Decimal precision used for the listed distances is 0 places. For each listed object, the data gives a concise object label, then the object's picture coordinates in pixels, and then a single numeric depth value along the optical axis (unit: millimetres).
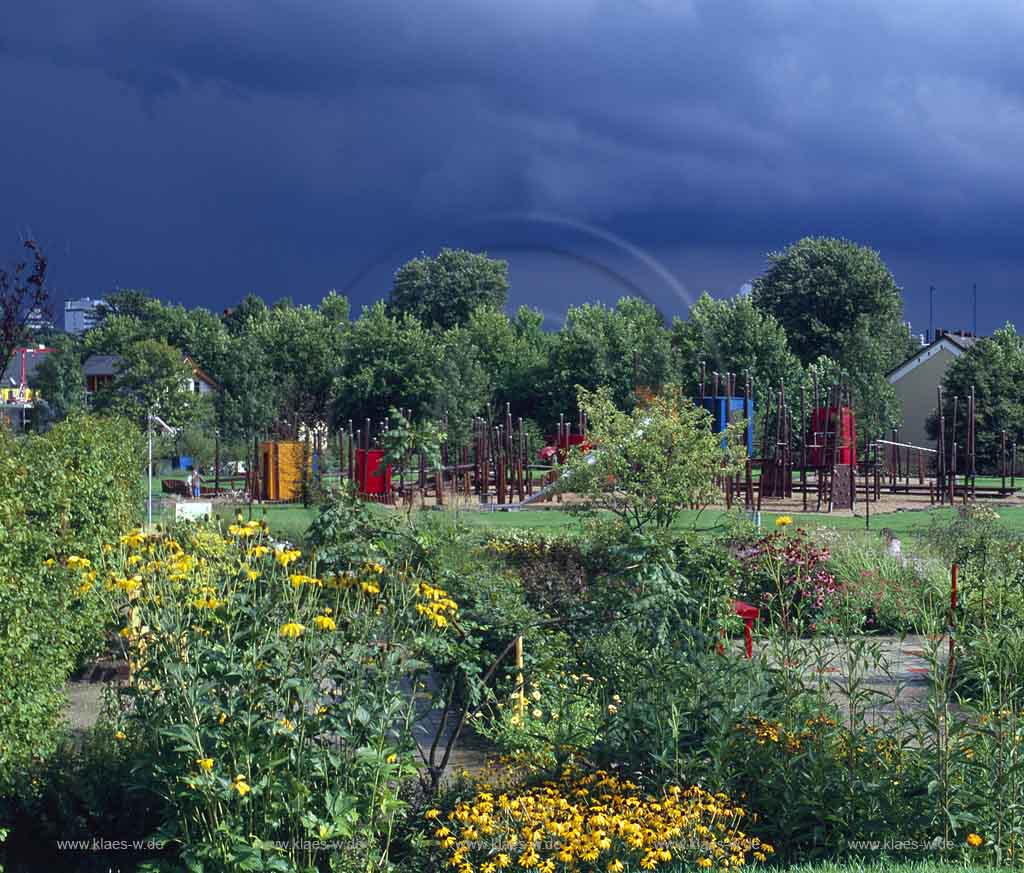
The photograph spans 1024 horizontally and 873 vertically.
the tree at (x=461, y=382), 47031
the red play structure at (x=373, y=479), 27766
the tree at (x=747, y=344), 49938
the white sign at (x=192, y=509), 15391
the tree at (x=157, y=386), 49375
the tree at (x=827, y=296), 60906
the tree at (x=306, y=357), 55156
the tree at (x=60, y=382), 48906
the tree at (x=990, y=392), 46062
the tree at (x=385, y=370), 52031
